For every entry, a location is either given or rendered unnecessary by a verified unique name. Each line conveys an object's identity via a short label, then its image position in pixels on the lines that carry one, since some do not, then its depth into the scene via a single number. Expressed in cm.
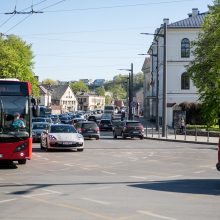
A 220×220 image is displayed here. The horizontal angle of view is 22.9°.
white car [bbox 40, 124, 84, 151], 2706
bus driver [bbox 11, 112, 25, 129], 1891
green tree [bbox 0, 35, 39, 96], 7506
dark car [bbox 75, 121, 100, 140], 4091
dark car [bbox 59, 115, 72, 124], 7173
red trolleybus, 1873
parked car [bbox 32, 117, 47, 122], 5324
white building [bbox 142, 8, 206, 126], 6938
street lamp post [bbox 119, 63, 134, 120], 7082
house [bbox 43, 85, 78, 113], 17900
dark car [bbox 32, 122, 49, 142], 3712
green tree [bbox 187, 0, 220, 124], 4400
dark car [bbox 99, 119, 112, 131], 6144
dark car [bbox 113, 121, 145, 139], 4278
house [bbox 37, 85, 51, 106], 15962
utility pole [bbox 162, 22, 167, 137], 4208
